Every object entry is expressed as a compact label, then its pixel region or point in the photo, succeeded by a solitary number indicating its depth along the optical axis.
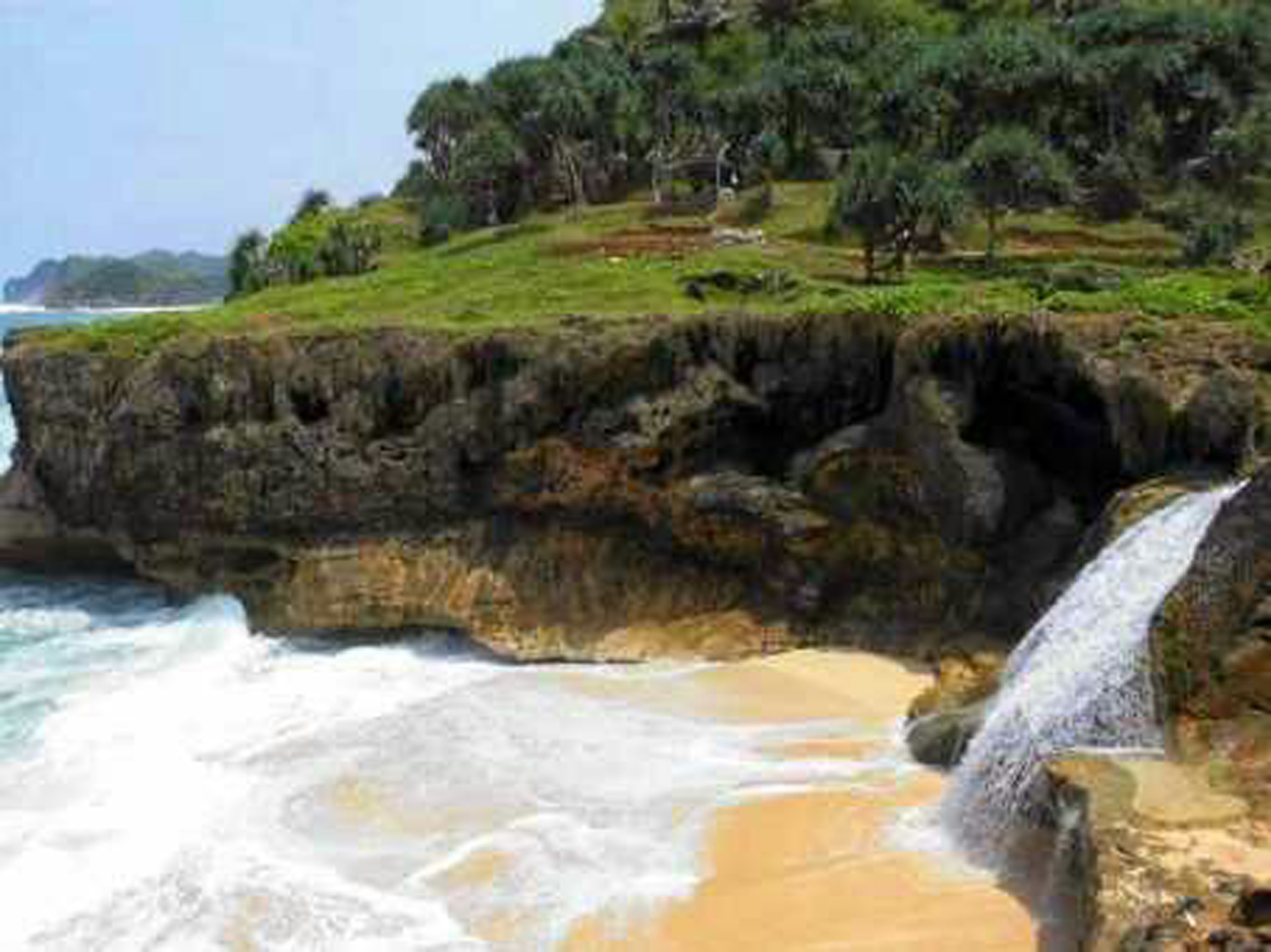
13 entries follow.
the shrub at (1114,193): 60.06
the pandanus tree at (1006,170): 47.56
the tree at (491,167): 70.31
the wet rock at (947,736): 22.75
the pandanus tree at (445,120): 84.38
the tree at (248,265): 72.56
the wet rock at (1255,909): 14.17
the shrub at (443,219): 74.56
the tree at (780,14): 98.50
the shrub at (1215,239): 46.38
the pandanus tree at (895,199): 43.88
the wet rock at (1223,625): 18.50
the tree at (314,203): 100.46
